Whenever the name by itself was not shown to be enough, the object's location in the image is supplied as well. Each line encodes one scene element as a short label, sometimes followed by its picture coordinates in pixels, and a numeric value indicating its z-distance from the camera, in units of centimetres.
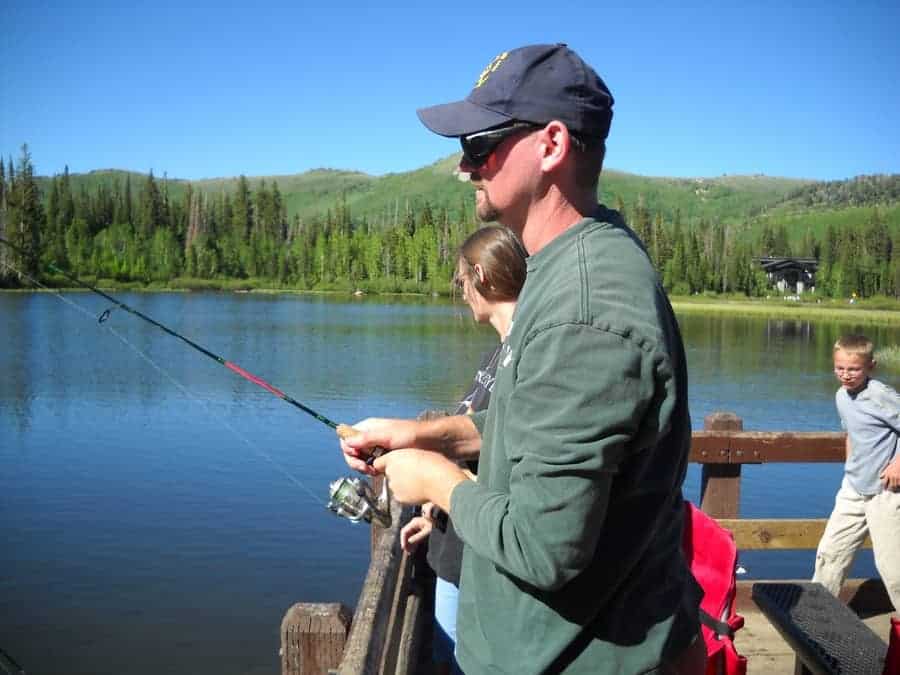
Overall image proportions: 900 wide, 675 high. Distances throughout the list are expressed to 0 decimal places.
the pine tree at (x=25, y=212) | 8536
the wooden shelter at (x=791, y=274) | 10994
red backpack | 269
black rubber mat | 292
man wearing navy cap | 141
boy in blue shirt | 469
